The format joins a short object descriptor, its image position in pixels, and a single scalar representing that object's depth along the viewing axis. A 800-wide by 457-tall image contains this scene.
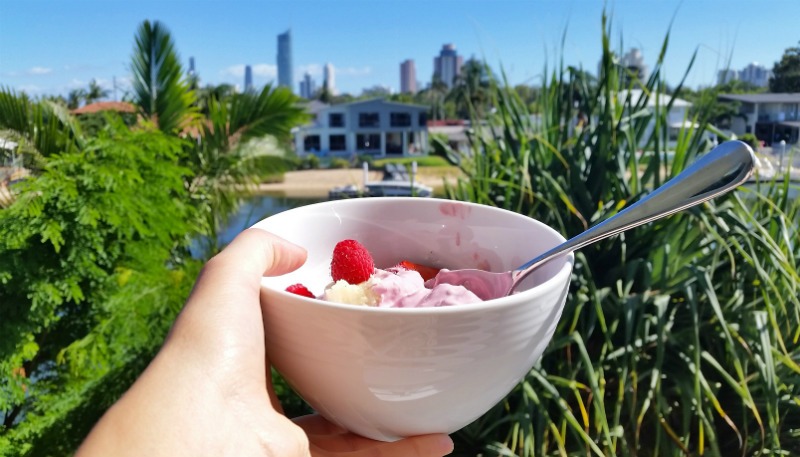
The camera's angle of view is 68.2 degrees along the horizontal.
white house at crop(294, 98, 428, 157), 29.23
